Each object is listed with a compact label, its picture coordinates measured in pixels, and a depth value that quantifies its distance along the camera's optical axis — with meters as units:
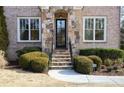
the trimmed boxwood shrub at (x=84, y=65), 5.46
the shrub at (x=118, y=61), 6.22
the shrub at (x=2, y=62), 5.82
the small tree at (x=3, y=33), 6.90
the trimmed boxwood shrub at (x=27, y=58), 5.69
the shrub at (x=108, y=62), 6.16
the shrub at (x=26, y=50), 6.50
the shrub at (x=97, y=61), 5.72
